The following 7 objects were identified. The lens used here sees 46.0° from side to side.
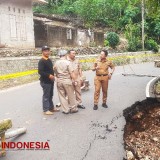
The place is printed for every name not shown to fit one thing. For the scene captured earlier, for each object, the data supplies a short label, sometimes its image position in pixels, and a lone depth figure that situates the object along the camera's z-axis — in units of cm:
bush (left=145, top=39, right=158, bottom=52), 2367
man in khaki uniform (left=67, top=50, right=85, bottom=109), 569
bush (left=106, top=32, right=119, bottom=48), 2230
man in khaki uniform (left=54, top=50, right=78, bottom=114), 535
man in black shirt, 521
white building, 1360
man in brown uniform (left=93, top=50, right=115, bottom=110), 578
